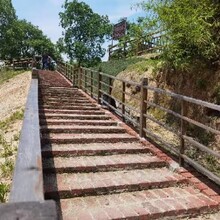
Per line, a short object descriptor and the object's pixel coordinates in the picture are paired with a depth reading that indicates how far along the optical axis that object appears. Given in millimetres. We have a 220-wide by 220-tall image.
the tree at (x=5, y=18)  33010
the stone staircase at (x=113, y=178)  2653
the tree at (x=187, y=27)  5291
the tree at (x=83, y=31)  28445
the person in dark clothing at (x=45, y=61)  21498
